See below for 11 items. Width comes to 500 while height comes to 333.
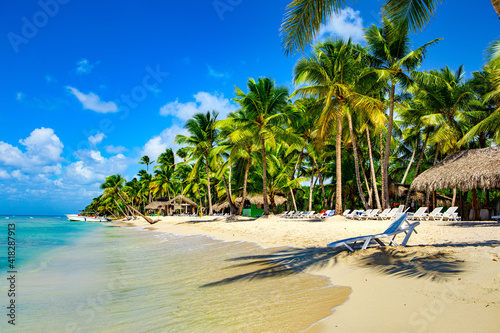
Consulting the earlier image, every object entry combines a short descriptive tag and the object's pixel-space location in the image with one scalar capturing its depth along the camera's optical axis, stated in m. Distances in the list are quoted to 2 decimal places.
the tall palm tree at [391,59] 16.28
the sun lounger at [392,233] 5.80
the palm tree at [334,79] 15.66
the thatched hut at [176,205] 37.81
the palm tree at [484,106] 12.21
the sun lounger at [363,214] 17.12
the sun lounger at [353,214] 17.81
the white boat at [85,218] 58.47
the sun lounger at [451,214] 14.67
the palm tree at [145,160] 59.03
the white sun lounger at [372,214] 16.73
